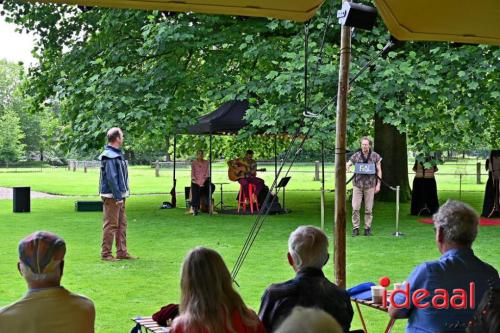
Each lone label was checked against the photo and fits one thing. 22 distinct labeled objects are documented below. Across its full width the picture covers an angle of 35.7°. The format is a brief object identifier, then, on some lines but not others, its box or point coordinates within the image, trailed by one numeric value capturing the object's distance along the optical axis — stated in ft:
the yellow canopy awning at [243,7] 11.86
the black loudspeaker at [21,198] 60.64
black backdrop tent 56.44
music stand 43.50
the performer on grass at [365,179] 41.57
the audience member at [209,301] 10.11
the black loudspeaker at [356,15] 18.42
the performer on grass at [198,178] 58.34
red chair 59.93
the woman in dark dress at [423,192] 56.39
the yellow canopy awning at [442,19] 13.82
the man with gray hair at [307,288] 11.40
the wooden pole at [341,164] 18.42
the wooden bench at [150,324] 12.82
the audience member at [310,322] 5.77
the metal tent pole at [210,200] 58.80
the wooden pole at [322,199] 35.22
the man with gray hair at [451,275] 11.80
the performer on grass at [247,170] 59.25
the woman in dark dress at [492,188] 53.36
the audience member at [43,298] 10.47
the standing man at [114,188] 31.22
